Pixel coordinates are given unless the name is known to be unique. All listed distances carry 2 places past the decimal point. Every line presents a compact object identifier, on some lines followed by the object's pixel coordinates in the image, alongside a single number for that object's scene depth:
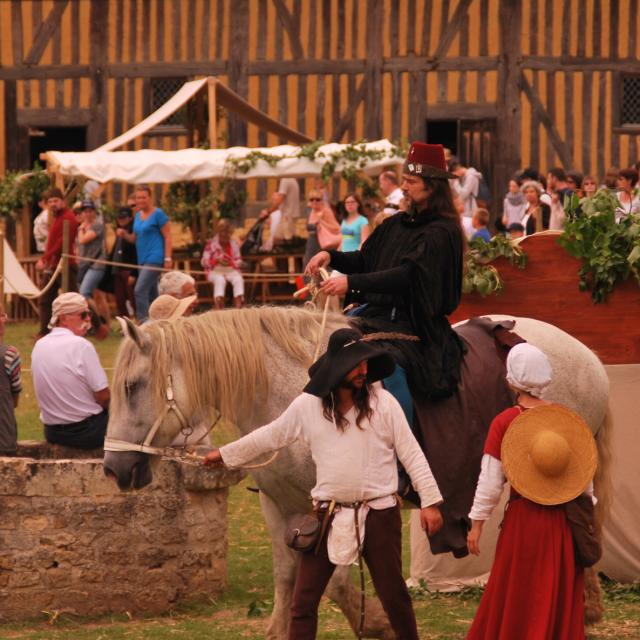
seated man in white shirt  17.34
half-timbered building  46.49
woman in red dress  11.83
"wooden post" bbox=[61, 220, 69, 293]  34.67
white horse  12.62
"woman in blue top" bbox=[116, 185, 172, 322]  34.50
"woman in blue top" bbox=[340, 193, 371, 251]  34.73
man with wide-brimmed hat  11.64
